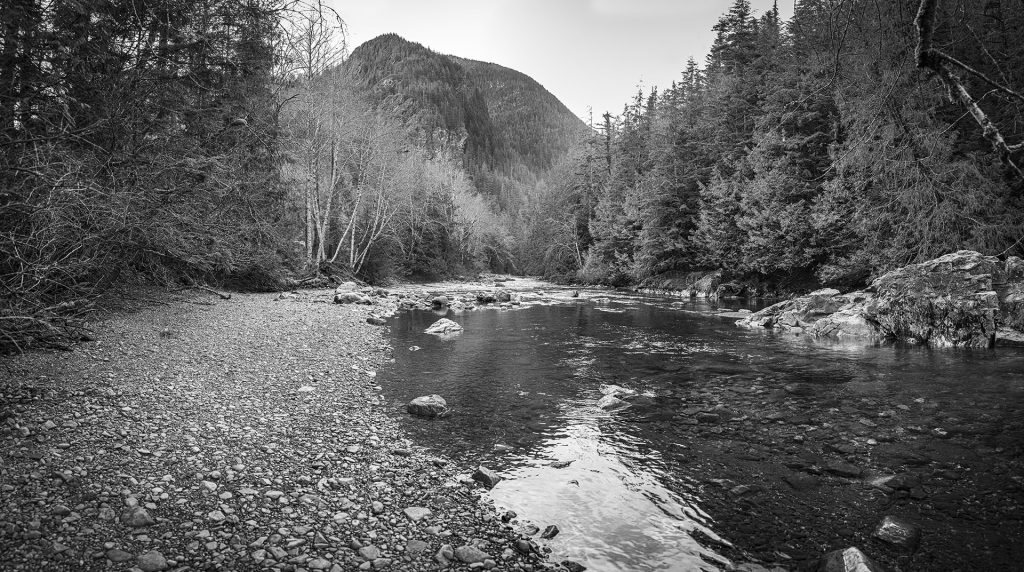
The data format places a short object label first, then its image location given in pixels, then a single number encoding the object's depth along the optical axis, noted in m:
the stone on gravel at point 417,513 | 3.60
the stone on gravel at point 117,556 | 2.66
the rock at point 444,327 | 13.30
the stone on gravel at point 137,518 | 2.99
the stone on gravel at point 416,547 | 3.18
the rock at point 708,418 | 6.26
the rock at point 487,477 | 4.31
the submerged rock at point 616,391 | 7.36
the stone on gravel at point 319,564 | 2.87
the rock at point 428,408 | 6.17
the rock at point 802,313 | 15.33
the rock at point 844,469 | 4.63
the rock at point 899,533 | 3.50
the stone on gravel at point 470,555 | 3.15
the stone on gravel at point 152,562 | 2.65
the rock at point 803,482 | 4.39
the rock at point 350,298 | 18.67
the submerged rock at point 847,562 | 3.05
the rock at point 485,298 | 23.36
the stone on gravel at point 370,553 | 3.05
